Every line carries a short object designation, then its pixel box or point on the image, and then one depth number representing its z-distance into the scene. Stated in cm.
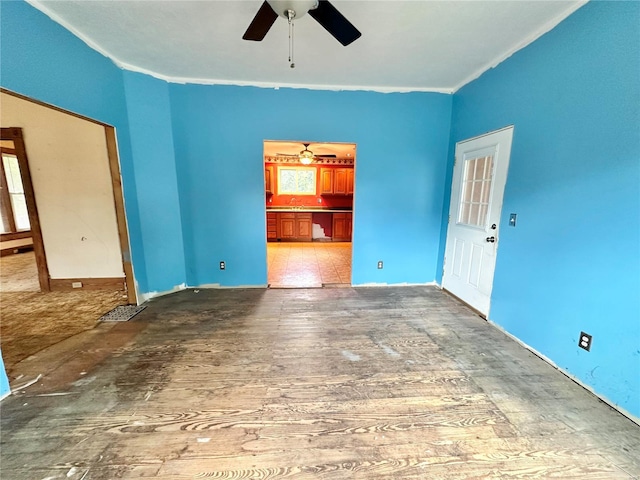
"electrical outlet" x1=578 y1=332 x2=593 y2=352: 177
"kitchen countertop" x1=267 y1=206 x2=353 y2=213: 688
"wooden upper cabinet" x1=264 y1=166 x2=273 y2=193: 737
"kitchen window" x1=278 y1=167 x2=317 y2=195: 750
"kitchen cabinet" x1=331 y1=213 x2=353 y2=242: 698
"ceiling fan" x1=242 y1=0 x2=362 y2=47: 150
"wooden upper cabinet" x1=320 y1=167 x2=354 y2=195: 736
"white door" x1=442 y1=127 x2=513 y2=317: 257
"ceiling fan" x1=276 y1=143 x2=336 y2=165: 569
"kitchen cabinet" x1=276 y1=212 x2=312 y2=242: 692
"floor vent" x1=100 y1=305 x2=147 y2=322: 268
